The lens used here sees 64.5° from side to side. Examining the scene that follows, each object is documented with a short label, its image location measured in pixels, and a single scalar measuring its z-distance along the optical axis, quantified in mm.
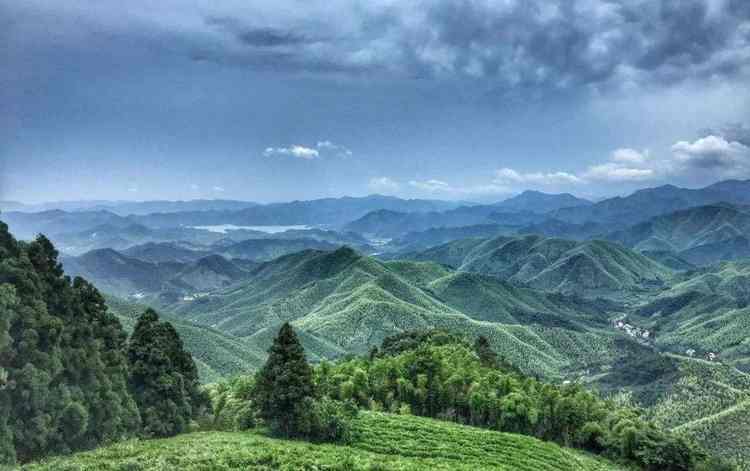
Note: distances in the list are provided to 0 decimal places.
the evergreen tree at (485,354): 113000
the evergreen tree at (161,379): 62031
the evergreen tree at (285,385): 63938
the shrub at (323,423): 63562
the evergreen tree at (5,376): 44312
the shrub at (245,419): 68062
